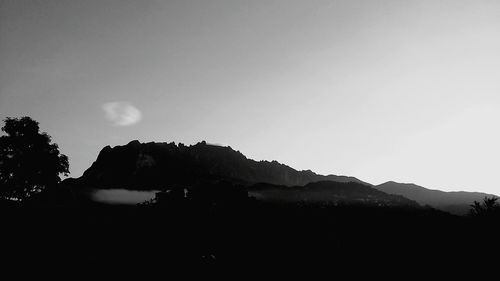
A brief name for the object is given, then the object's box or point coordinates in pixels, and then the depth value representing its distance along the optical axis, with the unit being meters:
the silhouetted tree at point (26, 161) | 37.72
